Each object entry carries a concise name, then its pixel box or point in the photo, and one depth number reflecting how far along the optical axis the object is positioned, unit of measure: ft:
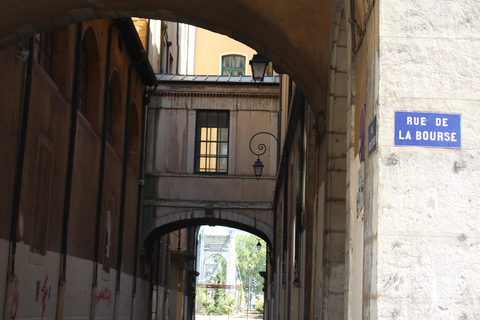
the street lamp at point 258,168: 61.31
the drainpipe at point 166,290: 89.56
